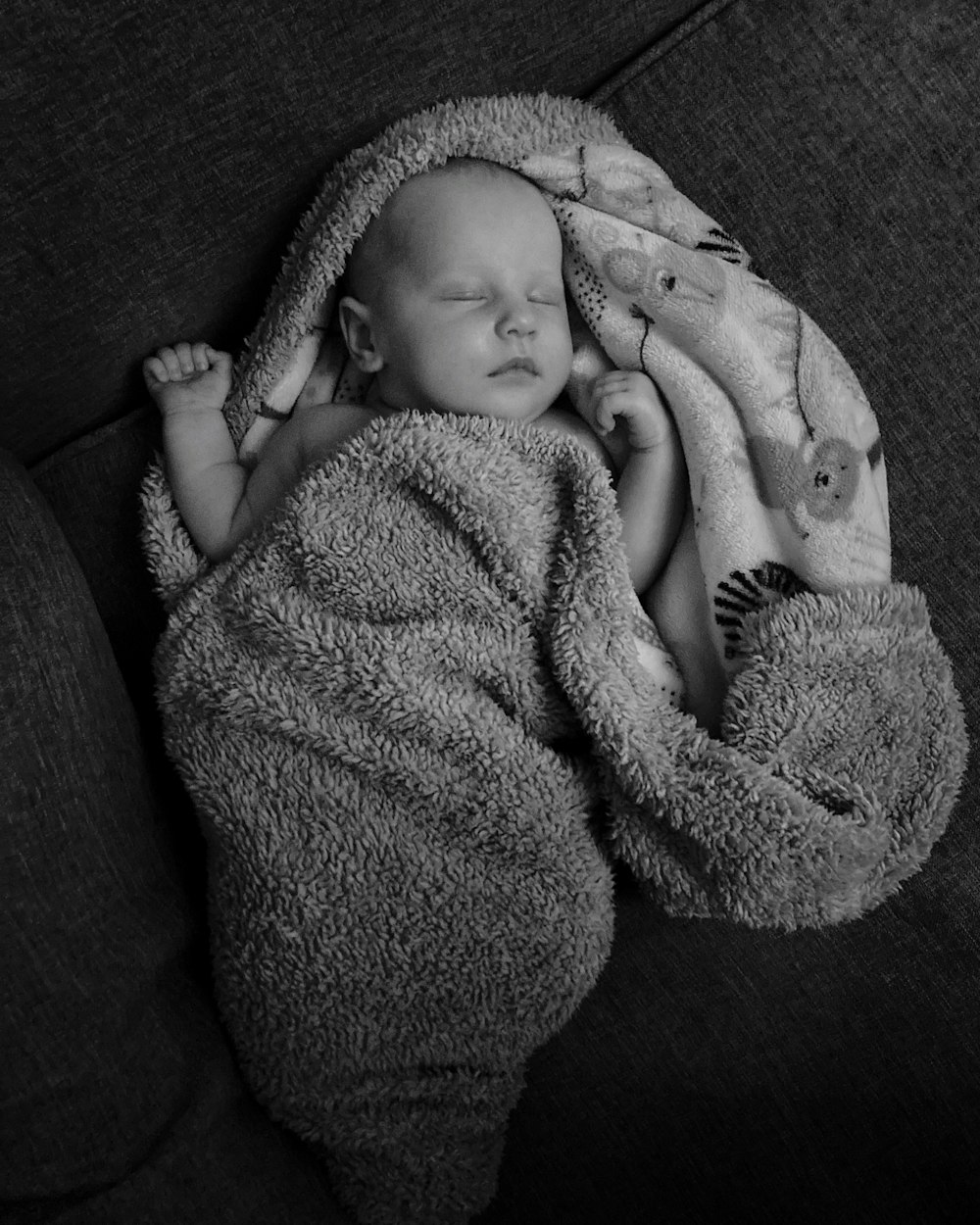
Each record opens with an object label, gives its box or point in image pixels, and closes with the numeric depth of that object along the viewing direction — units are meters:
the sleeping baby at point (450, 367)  1.01
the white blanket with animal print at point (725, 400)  0.99
